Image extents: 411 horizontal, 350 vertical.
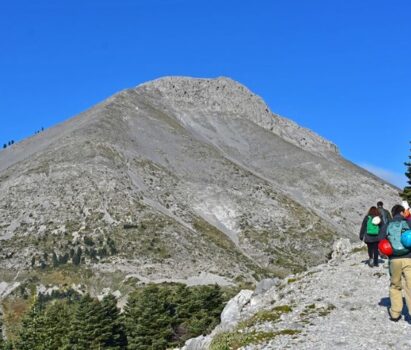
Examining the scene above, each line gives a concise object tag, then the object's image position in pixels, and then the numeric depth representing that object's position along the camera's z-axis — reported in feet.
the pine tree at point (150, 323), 201.46
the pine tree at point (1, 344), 206.61
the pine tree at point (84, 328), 205.16
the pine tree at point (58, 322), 199.00
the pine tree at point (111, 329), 212.02
